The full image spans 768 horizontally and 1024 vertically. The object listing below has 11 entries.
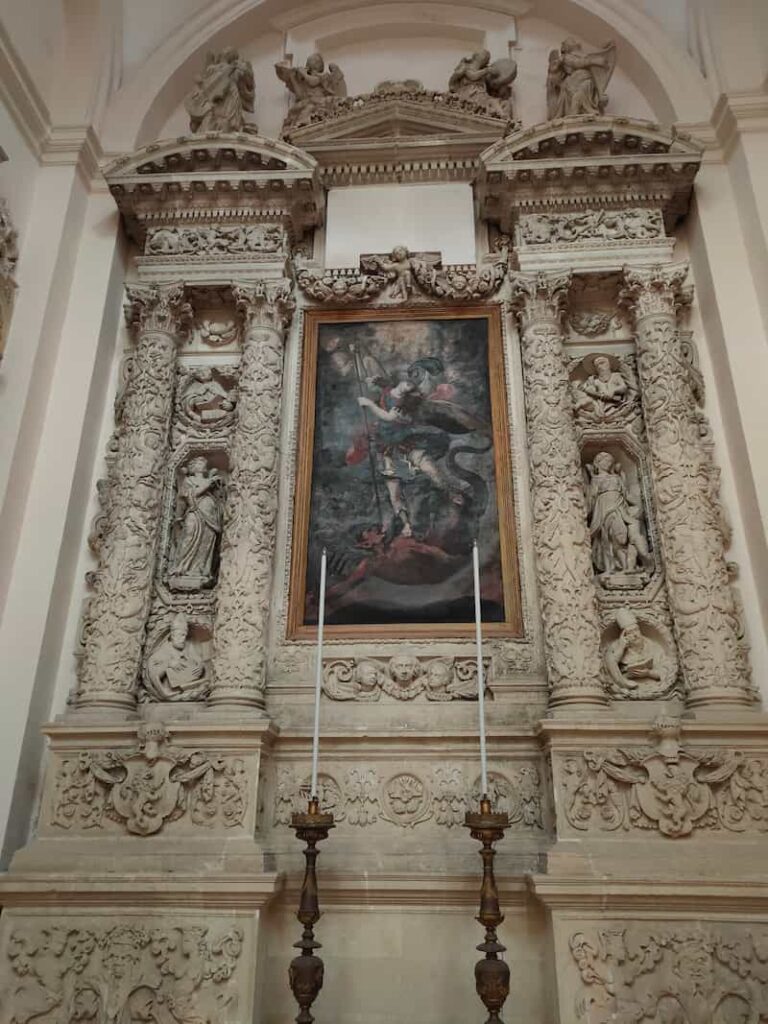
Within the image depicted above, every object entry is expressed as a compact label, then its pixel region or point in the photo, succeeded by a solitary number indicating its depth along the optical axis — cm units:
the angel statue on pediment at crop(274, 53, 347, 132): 858
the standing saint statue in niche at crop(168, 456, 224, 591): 680
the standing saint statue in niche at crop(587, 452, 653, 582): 663
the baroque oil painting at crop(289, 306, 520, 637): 653
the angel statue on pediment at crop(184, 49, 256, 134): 832
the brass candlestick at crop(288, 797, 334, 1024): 438
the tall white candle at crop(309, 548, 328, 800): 459
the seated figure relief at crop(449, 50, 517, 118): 858
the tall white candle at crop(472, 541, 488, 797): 443
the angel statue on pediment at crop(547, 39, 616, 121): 815
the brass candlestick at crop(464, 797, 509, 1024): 428
